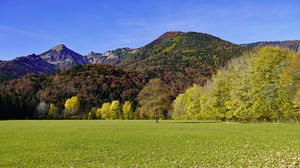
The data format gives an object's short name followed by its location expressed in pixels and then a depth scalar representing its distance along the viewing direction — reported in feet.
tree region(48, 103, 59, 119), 554.13
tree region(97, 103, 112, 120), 546.79
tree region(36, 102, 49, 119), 537.85
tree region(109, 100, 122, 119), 544.62
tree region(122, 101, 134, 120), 537.65
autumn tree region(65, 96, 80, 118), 585.22
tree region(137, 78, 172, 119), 292.61
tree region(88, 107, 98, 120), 571.81
